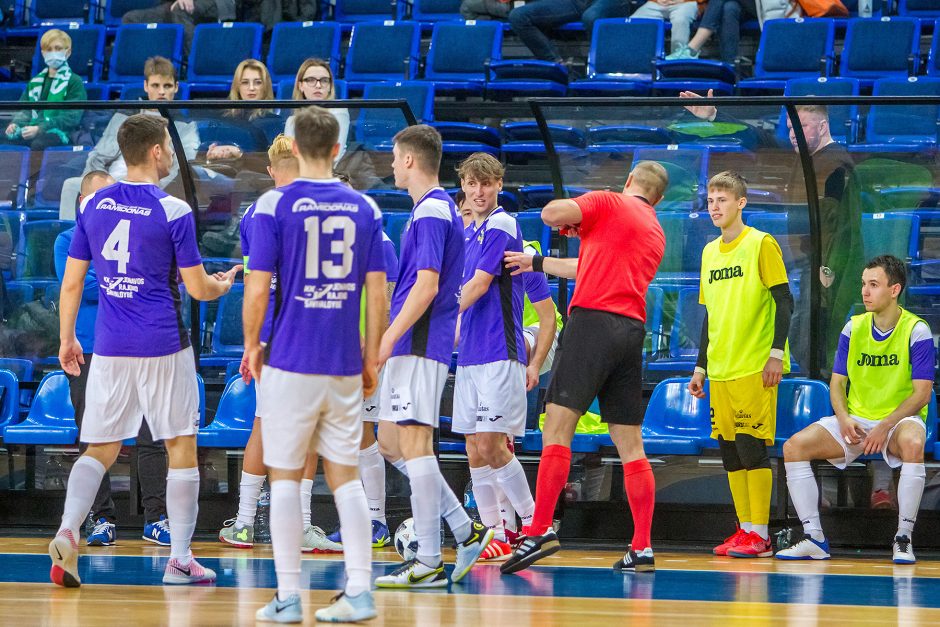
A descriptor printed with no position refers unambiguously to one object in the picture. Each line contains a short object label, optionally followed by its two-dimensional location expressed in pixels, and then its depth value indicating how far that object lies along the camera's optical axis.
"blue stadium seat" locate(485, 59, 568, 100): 22.56
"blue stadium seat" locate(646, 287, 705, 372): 15.35
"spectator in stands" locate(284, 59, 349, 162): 17.11
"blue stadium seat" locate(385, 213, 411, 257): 15.35
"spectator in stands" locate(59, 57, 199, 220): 15.66
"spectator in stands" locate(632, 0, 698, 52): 23.22
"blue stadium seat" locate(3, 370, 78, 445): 15.38
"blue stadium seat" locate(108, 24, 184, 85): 25.23
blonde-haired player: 13.20
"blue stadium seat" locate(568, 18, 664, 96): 22.62
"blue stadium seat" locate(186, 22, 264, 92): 24.67
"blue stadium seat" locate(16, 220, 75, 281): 16.02
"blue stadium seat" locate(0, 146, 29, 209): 16.00
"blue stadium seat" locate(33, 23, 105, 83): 25.61
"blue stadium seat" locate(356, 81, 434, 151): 15.14
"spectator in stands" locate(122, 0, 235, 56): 26.34
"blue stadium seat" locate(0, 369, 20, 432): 16.00
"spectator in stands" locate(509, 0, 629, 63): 23.64
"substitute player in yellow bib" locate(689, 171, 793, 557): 14.24
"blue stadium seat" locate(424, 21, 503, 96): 23.44
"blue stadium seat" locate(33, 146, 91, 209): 15.87
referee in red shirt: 12.03
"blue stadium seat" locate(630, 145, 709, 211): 15.01
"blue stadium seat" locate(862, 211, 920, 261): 14.78
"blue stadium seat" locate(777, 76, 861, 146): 14.73
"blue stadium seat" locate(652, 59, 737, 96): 21.89
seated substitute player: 14.05
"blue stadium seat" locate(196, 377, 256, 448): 15.45
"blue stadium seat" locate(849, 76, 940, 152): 14.47
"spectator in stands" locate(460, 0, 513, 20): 24.72
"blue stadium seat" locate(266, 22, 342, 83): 24.22
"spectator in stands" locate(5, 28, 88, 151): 21.62
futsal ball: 12.07
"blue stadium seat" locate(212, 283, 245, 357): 15.87
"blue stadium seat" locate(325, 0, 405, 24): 26.05
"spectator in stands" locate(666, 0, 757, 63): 22.83
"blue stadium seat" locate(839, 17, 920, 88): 21.48
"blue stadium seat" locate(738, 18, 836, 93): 22.05
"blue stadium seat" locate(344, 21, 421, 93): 23.83
